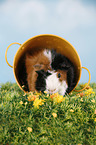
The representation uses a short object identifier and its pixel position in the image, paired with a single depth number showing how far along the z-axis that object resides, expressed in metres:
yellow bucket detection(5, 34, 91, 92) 2.32
